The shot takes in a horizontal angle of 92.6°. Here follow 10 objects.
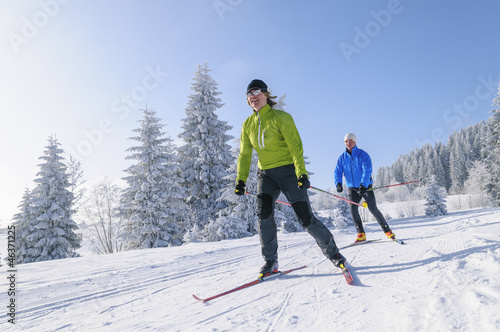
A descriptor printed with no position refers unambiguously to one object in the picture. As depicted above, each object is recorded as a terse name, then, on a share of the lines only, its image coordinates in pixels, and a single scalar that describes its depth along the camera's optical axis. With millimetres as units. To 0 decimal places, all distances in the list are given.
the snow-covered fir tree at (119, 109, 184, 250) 14250
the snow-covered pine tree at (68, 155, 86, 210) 20231
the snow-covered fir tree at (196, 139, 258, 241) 11743
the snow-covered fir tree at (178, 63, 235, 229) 16031
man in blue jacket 4766
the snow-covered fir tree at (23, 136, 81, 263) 15312
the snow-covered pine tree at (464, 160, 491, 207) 44156
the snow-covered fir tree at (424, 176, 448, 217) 31453
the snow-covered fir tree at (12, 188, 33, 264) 15297
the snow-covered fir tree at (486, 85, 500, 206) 22359
